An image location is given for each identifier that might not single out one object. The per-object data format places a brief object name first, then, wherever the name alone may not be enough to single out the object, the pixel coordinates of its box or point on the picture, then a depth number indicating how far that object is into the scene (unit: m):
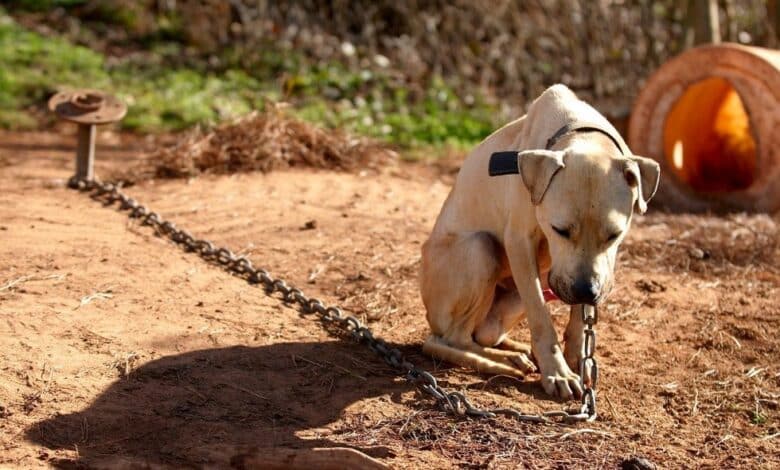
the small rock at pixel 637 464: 4.31
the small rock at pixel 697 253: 7.78
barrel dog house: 8.86
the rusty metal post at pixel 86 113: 8.23
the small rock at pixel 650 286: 6.99
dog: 4.67
